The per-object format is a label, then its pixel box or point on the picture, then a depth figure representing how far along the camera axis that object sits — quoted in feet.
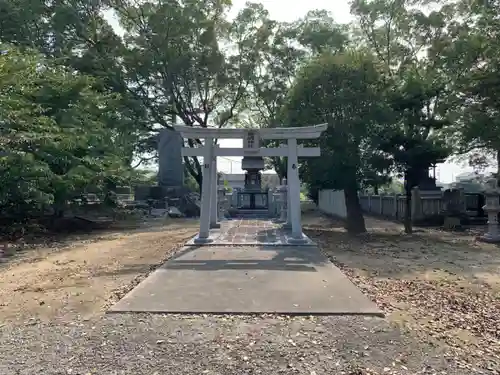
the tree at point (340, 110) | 36.47
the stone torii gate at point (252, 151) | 31.27
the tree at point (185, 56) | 66.69
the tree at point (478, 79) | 37.14
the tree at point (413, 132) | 37.58
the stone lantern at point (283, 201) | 47.39
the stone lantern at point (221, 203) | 50.21
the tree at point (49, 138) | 30.09
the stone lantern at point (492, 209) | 35.78
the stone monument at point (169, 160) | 76.64
